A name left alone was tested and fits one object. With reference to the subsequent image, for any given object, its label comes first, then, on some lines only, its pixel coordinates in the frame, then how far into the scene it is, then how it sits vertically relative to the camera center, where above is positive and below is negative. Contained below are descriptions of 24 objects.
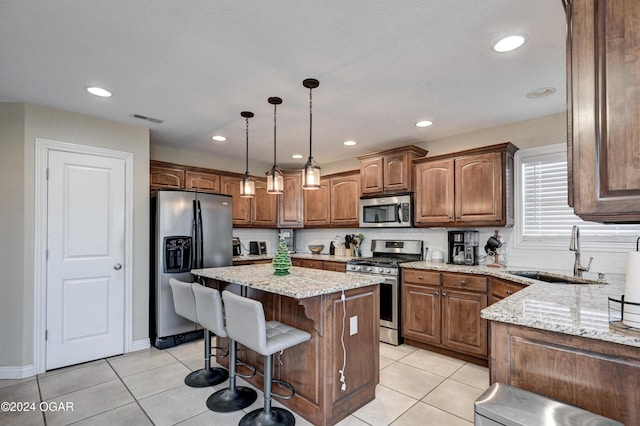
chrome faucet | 2.86 -0.26
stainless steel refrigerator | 3.75 -0.37
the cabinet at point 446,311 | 3.27 -1.02
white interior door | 3.19 -0.42
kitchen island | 2.21 -0.88
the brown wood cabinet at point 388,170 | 4.16 +0.63
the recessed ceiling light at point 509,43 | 2.03 +1.11
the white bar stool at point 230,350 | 2.38 -1.02
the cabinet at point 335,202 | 4.97 +0.24
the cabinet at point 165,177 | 4.29 +0.55
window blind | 3.32 +0.17
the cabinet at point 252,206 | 5.12 +0.19
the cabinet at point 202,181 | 4.63 +0.53
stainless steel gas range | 3.85 -0.76
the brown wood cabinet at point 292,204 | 5.71 +0.23
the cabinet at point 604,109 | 1.05 +0.36
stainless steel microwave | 4.20 +0.08
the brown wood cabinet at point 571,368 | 1.20 -0.61
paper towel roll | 1.24 -0.29
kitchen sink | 2.70 -0.56
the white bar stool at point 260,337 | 2.00 -0.80
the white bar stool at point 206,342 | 2.72 -1.13
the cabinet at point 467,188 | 3.44 +0.33
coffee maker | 3.77 -0.36
